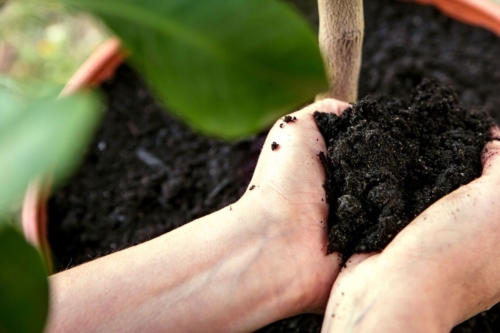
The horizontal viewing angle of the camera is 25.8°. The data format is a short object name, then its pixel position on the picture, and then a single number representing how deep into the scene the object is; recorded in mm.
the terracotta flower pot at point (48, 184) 579
